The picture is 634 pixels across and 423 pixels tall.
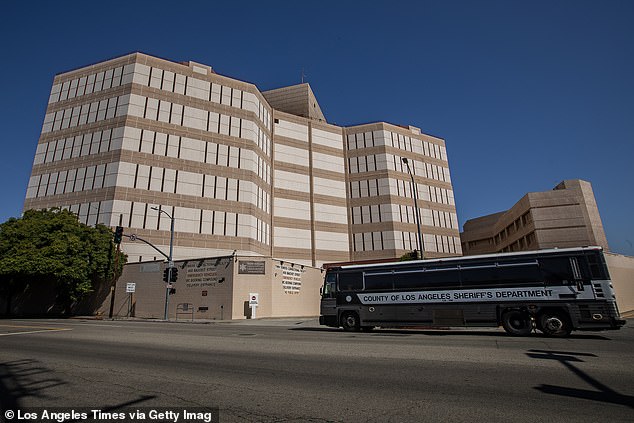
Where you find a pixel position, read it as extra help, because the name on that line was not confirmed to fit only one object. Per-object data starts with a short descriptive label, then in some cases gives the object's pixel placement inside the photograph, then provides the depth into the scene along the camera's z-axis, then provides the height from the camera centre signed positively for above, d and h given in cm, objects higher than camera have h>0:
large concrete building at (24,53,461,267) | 3781 +1729
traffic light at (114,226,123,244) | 2578 +589
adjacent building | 4538 +1109
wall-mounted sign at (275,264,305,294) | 3275 +303
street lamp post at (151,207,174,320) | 2750 +246
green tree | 2788 +513
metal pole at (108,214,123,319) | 3238 +307
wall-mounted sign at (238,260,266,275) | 2916 +363
